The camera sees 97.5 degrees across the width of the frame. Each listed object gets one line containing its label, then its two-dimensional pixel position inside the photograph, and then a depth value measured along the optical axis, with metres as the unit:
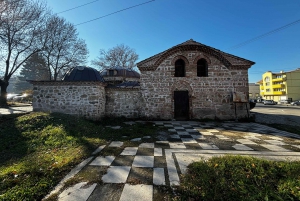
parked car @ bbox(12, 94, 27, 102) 24.12
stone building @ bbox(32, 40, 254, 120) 10.02
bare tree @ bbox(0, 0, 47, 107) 13.46
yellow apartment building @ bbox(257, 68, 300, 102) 38.28
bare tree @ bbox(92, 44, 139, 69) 29.55
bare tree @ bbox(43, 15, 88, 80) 18.39
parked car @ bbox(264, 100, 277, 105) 35.13
